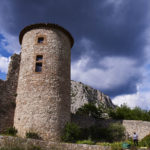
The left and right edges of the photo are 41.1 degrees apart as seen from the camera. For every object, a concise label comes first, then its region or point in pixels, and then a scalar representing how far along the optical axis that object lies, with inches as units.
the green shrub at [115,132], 813.9
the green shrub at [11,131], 637.3
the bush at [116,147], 558.9
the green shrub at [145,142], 687.4
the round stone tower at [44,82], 645.3
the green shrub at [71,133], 644.7
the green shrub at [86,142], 612.5
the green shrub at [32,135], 604.1
